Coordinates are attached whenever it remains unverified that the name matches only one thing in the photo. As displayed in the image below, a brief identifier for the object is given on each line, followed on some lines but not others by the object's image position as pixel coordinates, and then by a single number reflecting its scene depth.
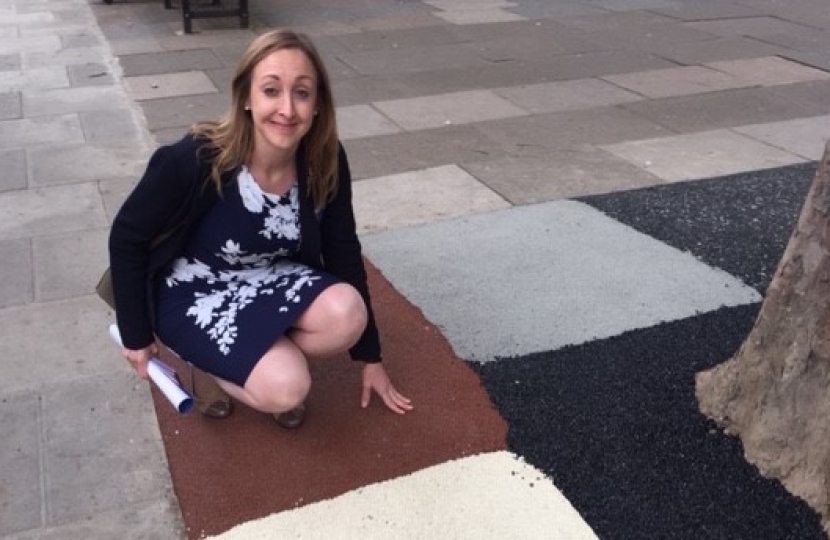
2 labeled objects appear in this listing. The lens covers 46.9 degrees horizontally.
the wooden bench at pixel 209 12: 10.82
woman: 2.89
